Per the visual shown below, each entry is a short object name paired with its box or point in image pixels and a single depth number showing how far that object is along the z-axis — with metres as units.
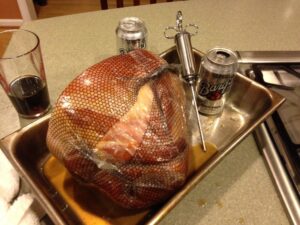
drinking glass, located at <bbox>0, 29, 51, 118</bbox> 0.52
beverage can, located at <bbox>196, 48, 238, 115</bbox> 0.49
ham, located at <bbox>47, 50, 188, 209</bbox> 0.36
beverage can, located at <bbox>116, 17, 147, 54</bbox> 0.53
